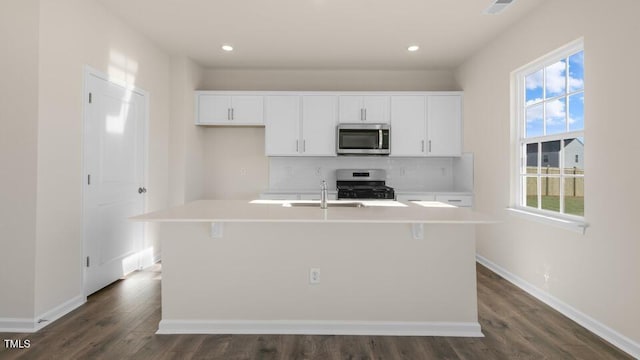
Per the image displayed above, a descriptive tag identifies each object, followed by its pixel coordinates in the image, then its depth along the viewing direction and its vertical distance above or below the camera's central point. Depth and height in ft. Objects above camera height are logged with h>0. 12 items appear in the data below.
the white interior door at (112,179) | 10.21 +0.13
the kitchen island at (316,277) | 8.03 -2.11
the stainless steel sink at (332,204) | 9.46 -0.56
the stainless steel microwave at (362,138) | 15.79 +2.03
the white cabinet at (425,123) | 16.10 +2.75
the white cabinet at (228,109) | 16.03 +3.35
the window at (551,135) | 9.21 +1.41
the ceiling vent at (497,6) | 8.04 +4.09
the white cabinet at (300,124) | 16.05 +2.68
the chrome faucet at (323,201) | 8.77 -0.43
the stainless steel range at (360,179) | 16.84 +0.23
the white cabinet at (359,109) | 16.08 +3.42
